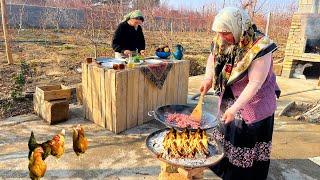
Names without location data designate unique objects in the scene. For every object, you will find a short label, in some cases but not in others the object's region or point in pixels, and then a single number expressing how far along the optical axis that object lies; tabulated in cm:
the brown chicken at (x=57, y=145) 193
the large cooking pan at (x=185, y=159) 228
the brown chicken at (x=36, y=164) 176
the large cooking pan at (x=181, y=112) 255
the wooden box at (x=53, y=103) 455
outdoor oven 870
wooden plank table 427
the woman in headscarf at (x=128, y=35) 512
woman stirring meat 231
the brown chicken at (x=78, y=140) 209
